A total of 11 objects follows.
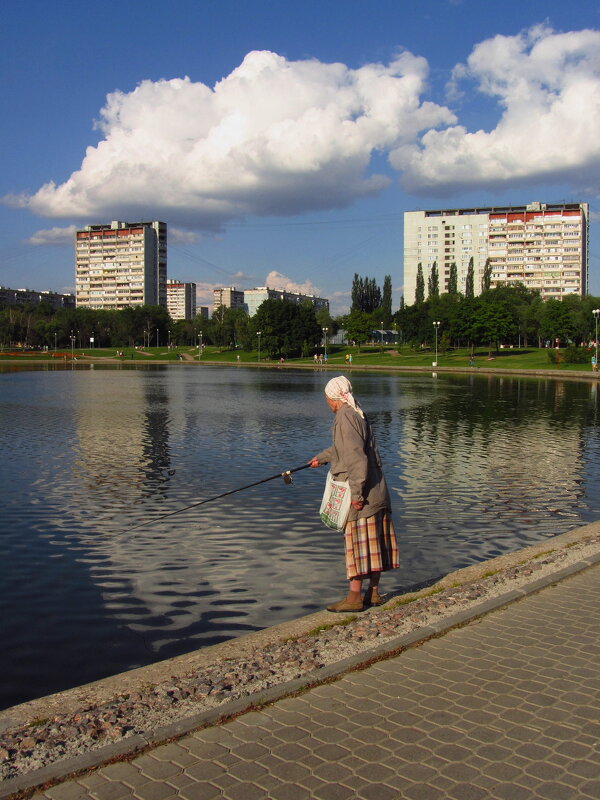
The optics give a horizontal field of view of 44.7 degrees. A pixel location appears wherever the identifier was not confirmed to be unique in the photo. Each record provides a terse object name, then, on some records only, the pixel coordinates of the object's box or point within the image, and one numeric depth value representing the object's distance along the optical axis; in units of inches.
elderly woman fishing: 256.7
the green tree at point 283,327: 4857.3
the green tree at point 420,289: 5841.5
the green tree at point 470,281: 5753.0
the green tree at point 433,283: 5866.1
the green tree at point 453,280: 5666.3
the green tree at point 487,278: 5729.3
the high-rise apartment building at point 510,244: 6540.4
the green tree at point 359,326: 4864.7
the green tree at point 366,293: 6368.1
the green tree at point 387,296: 6179.6
